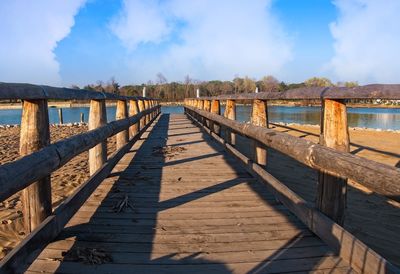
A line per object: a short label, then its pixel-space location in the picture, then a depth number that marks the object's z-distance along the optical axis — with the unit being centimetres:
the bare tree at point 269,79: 10772
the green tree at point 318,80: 11326
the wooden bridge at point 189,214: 216
